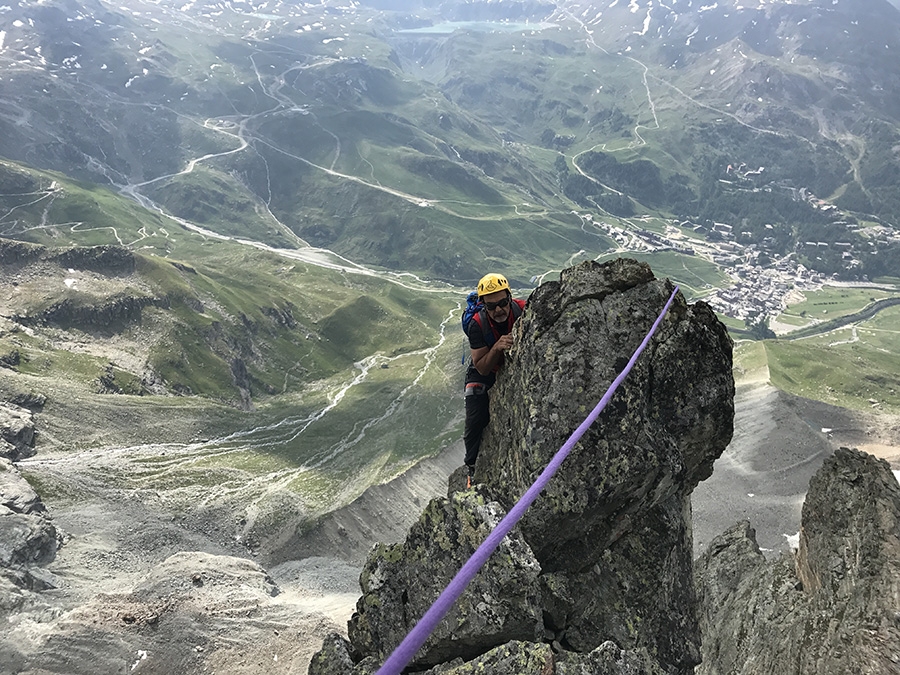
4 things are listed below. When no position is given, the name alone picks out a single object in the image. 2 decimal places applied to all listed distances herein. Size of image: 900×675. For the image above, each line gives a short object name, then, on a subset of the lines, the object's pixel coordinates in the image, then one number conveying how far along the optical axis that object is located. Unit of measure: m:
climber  18.39
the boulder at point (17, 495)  62.22
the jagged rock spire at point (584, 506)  14.14
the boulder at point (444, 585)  13.72
